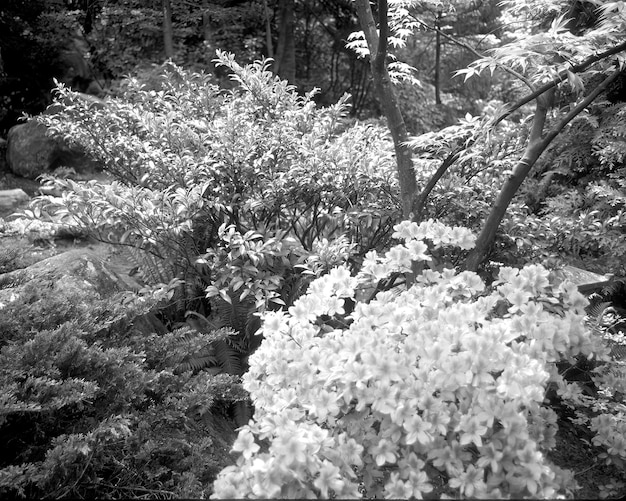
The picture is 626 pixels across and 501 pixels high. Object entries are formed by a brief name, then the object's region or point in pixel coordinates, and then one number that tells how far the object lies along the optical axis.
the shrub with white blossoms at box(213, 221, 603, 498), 1.33
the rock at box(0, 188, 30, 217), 4.58
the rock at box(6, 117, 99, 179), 6.09
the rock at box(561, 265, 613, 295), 3.07
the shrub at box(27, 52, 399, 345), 2.60
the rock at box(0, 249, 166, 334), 2.39
